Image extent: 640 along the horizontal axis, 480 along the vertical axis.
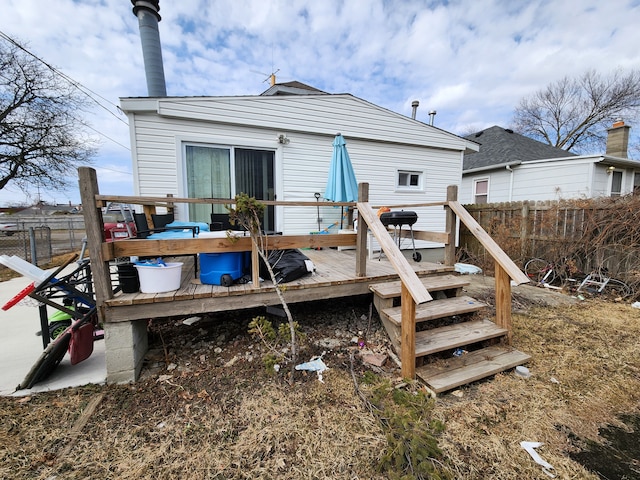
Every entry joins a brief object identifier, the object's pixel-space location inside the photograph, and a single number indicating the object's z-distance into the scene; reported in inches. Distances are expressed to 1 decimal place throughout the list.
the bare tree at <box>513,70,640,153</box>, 620.7
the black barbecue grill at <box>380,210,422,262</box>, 147.0
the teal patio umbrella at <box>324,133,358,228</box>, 199.9
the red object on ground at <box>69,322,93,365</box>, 90.1
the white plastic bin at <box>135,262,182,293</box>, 93.4
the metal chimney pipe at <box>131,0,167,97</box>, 216.7
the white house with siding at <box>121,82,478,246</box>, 180.9
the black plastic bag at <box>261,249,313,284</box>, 112.0
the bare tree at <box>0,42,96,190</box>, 369.4
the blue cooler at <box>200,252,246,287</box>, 106.6
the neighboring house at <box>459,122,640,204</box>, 334.6
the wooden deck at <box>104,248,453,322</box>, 89.1
